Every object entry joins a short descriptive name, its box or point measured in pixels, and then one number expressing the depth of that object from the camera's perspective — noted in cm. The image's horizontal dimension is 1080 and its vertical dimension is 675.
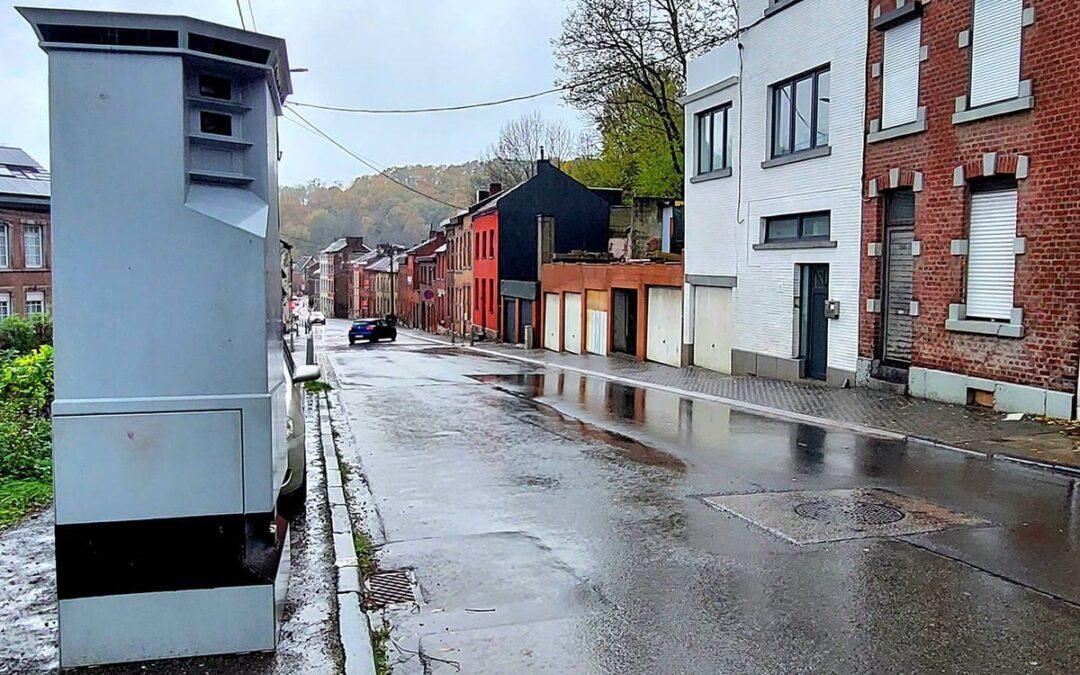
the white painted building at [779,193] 1750
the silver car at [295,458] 765
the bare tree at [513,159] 7044
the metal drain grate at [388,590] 554
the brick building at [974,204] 1244
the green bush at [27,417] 934
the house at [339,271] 11162
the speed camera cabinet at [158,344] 392
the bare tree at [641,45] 3509
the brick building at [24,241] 3647
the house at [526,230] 4641
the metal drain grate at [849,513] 743
